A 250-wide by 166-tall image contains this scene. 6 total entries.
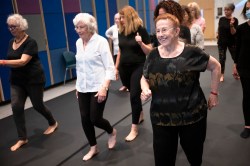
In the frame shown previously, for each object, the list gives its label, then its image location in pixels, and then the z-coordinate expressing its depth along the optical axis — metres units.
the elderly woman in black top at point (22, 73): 2.98
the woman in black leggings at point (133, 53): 2.97
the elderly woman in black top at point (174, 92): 1.65
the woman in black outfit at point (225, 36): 5.01
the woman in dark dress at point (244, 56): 2.66
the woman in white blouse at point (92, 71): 2.46
